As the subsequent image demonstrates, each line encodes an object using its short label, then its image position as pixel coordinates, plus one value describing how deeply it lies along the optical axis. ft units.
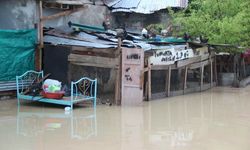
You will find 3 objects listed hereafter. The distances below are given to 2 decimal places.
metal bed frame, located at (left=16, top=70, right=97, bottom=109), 41.68
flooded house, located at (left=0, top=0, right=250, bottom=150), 31.62
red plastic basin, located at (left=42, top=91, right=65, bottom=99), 42.01
